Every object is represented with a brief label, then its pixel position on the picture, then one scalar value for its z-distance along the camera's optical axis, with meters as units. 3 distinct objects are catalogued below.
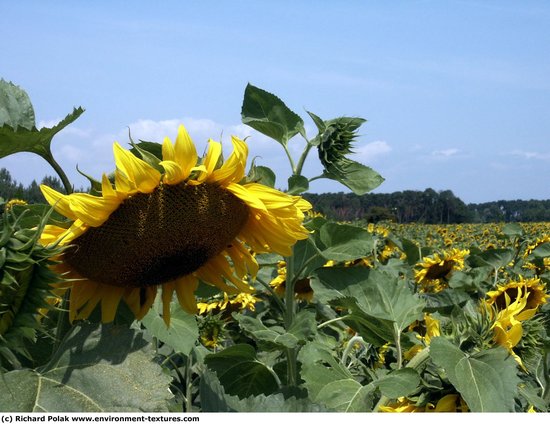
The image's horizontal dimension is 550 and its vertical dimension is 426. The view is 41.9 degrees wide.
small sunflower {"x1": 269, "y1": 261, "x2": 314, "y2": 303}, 3.95
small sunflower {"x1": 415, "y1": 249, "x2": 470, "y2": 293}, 5.09
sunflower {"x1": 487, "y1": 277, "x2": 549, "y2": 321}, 3.51
